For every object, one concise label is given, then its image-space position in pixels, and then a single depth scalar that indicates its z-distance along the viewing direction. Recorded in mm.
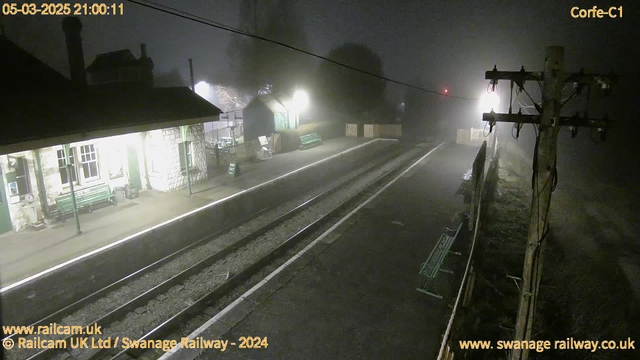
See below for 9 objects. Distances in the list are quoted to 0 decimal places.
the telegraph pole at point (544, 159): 5078
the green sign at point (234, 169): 18912
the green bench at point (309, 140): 27719
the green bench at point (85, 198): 12766
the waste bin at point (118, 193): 14711
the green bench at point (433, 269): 8539
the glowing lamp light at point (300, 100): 32125
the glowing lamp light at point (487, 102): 30342
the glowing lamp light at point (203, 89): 58047
